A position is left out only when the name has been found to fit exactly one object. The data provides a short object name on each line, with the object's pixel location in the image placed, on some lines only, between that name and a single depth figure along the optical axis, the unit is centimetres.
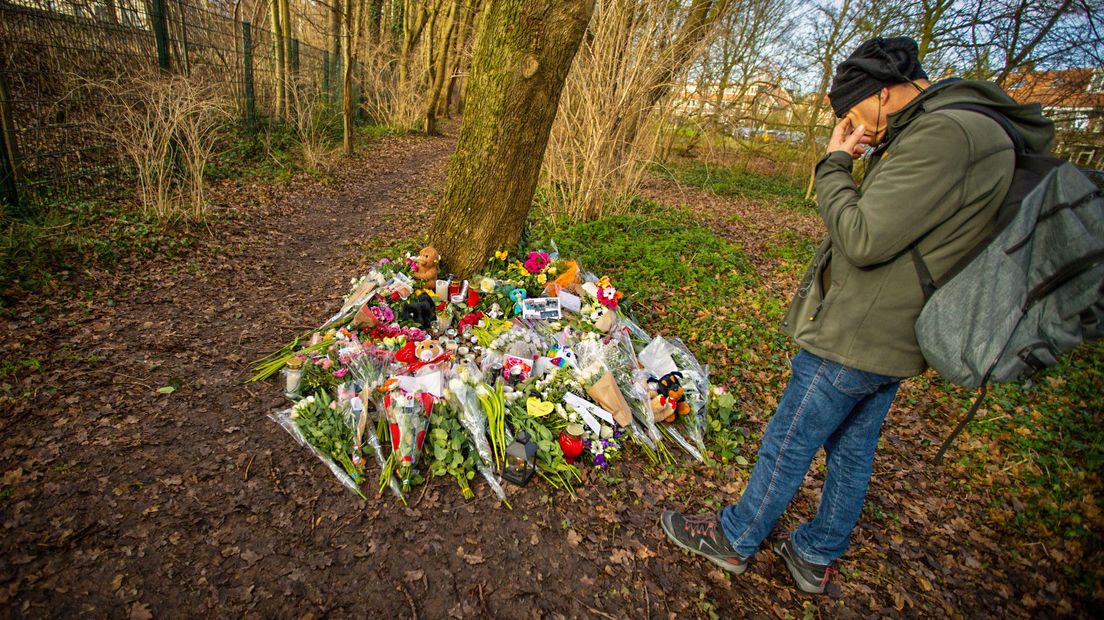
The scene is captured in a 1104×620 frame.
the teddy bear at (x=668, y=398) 288
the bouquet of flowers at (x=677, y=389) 289
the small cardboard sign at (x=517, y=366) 285
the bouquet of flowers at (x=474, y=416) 244
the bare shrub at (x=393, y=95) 1276
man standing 132
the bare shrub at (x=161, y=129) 460
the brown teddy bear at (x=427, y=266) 355
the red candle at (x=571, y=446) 255
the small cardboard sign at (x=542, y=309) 343
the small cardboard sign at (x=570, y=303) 362
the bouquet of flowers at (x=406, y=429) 234
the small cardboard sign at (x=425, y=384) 254
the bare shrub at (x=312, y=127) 786
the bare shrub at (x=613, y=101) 535
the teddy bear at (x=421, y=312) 326
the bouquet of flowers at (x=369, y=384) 243
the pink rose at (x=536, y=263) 387
